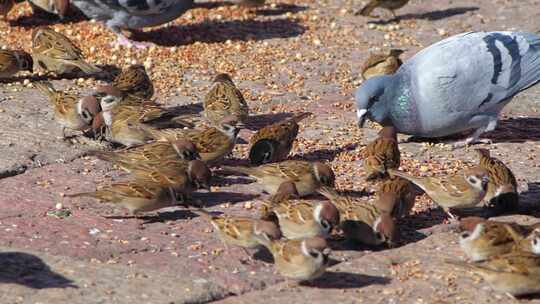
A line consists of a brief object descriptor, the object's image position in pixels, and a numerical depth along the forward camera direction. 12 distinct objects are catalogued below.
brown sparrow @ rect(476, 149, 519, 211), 14.87
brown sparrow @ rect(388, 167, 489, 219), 14.59
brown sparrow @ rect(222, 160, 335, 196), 15.03
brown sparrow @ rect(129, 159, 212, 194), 14.73
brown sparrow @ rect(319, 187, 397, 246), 13.61
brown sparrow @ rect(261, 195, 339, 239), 13.32
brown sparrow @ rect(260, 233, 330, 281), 12.34
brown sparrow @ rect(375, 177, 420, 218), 14.08
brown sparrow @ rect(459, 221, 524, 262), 12.98
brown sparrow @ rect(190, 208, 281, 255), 12.98
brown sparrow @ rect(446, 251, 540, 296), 12.19
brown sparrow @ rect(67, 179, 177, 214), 14.28
